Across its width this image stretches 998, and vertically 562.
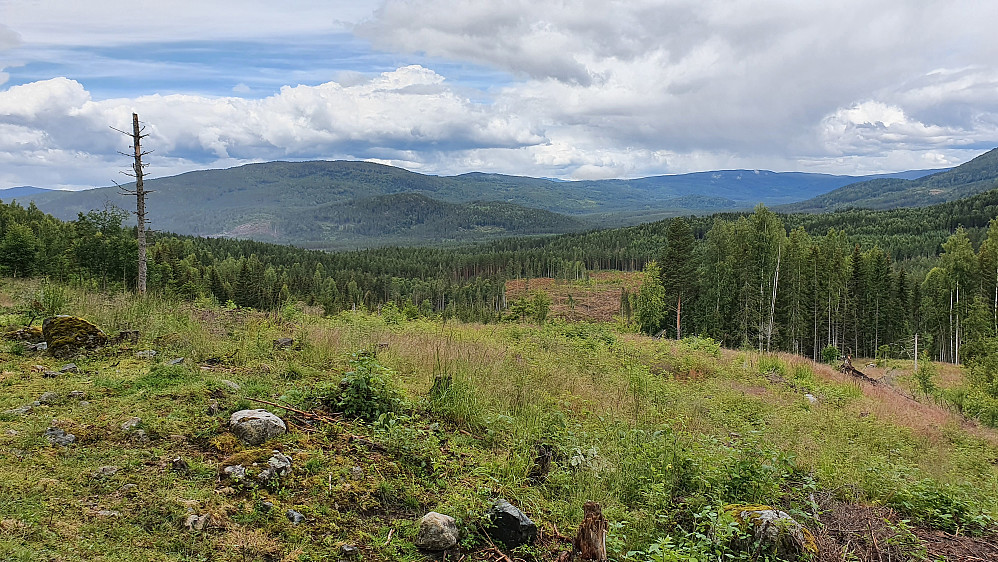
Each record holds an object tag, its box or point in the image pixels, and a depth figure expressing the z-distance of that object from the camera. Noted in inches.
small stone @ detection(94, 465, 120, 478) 158.0
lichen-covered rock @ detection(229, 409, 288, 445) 195.6
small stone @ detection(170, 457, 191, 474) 169.6
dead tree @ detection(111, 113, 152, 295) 681.0
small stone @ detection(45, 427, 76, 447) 174.5
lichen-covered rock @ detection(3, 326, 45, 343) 293.1
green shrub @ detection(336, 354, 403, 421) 238.2
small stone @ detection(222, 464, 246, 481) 169.5
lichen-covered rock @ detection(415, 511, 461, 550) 157.6
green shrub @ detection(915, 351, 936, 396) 853.8
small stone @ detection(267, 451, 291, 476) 178.5
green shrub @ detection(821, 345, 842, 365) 1497.3
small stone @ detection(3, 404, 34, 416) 190.7
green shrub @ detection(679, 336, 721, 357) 902.4
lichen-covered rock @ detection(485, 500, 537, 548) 166.2
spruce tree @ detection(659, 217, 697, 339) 1873.8
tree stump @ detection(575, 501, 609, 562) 151.2
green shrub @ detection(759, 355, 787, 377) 757.9
